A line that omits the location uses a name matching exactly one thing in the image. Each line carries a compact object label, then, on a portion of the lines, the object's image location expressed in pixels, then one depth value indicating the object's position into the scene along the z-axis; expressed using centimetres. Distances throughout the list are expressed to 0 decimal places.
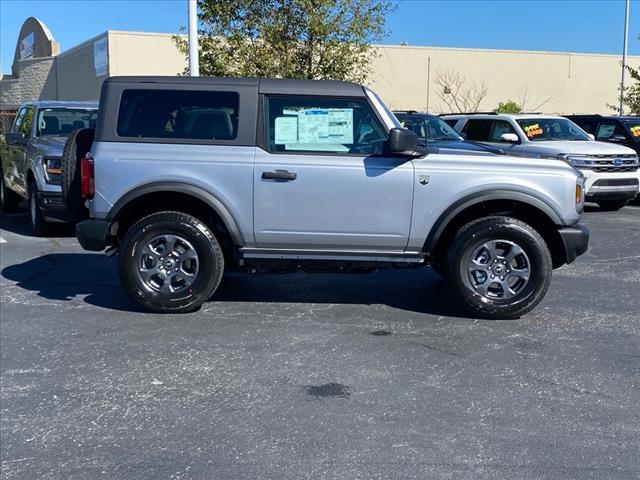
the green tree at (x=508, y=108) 2900
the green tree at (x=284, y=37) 1352
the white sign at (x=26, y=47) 4184
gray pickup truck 949
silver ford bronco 590
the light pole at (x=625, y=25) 2902
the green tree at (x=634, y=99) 2331
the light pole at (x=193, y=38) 1160
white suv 1223
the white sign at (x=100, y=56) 2820
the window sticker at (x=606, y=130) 1511
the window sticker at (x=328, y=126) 598
